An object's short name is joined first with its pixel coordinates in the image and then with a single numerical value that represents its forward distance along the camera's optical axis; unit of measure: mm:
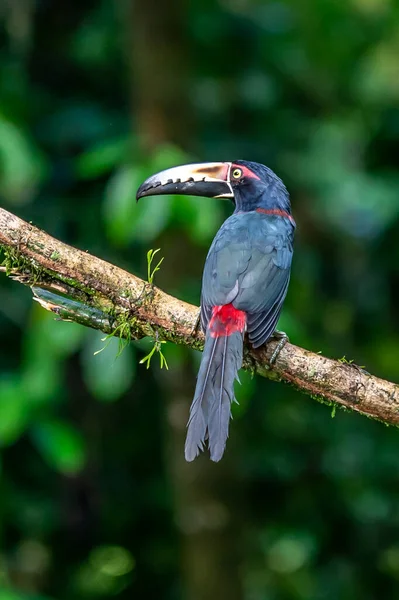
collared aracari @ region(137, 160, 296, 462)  6305
